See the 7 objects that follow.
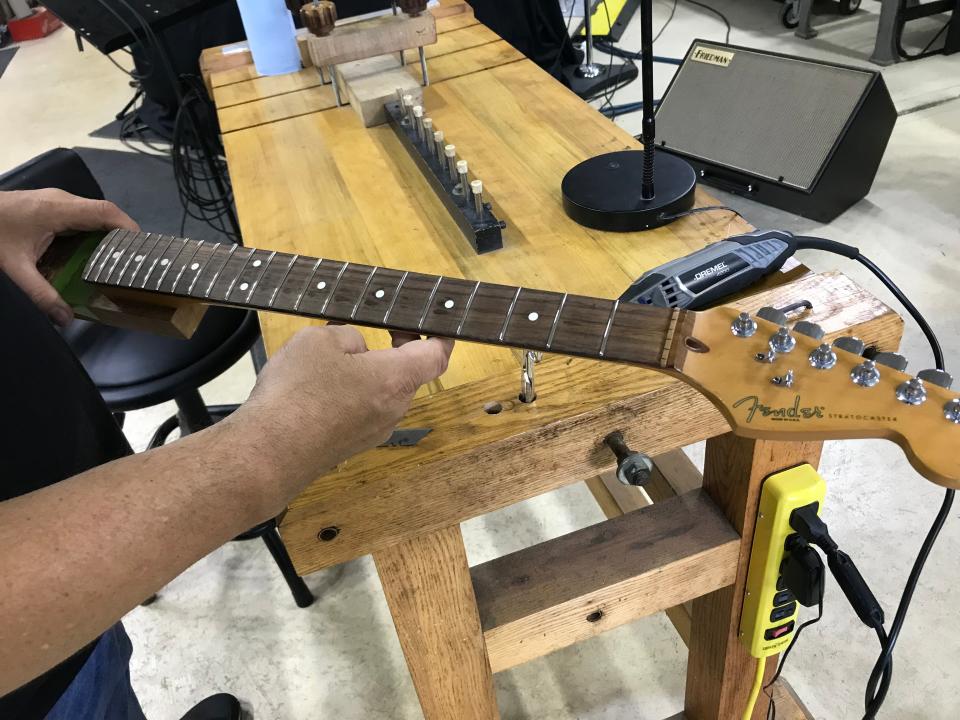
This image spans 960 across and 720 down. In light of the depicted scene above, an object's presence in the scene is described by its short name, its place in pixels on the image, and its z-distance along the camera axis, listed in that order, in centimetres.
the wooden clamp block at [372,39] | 128
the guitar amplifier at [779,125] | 201
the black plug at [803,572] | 73
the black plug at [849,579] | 69
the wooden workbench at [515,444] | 65
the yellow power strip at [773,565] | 74
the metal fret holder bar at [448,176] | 90
